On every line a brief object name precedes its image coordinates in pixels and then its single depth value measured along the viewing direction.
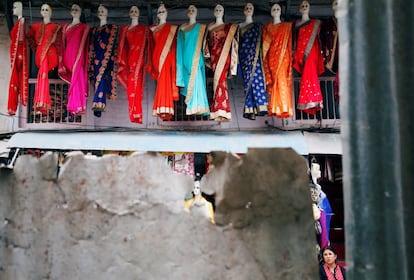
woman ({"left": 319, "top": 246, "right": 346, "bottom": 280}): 5.69
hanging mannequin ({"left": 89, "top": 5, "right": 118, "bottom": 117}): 6.88
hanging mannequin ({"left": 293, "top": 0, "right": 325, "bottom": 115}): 6.71
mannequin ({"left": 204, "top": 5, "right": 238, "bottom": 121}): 6.69
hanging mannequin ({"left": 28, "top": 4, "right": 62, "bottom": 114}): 6.75
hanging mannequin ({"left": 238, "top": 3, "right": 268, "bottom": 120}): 6.73
